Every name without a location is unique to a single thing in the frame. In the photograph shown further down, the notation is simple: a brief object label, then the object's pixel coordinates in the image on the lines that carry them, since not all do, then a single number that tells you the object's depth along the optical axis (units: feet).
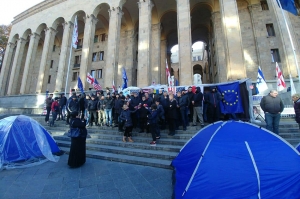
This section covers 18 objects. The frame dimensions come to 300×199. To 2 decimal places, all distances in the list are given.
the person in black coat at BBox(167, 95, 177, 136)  21.26
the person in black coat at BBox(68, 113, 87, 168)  15.34
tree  98.43
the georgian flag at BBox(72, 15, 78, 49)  47.21
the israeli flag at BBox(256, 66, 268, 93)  29.89
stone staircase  16.61
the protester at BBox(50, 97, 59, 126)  31.53
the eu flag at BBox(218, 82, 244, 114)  26.00
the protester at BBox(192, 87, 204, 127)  23.43
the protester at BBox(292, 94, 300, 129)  16.89
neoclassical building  43.24
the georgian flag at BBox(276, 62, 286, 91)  30.07
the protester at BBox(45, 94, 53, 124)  33.13
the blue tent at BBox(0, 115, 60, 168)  15.47
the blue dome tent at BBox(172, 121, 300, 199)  8.28
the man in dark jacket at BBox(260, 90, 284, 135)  17.10
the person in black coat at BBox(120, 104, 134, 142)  20.85
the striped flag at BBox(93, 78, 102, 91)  42.84
